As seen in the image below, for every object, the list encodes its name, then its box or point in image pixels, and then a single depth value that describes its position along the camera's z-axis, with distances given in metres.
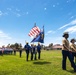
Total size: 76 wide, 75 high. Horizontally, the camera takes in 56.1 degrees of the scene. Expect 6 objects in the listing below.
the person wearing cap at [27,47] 8.14
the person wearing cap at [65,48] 4.74
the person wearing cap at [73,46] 5.09
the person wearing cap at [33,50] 8.79
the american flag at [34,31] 8.72
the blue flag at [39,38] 8.51
